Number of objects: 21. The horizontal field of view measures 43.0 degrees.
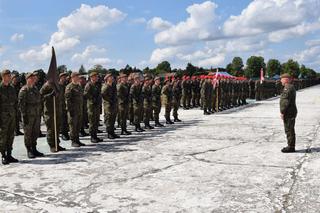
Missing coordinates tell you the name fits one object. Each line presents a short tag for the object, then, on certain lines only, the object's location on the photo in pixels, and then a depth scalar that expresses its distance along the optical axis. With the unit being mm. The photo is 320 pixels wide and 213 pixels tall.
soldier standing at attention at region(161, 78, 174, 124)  15531
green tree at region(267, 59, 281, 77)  122825
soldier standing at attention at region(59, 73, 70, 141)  11648
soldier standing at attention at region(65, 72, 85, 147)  10070
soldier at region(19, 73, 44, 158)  8719
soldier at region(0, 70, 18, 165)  8229
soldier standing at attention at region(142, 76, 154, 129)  14039
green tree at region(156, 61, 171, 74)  105738
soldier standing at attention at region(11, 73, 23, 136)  12711
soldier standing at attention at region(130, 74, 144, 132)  13359
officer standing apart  9094
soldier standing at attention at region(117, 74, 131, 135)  12402
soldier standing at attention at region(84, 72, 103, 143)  10922
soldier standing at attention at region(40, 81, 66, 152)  9656
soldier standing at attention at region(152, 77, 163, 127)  14750
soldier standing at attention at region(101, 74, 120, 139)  11406
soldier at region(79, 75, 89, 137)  12266
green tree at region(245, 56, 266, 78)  112875
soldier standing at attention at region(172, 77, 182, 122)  16188
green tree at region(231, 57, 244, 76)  110925
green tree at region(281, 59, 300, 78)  120931
